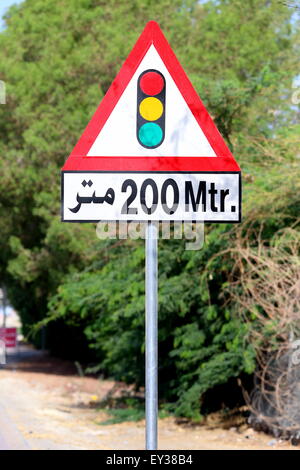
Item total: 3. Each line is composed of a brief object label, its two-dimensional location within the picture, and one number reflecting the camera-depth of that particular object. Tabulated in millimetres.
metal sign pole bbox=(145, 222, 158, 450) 5645
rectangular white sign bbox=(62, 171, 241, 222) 6207
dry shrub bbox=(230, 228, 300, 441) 16797
